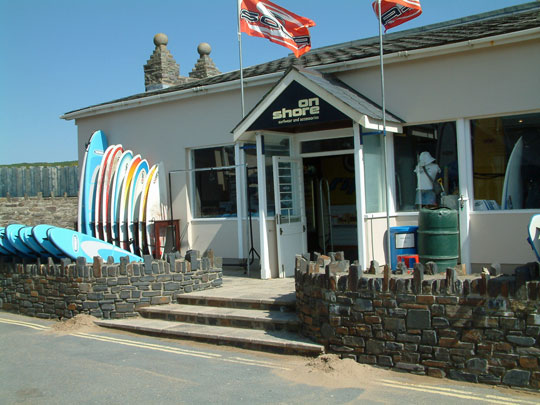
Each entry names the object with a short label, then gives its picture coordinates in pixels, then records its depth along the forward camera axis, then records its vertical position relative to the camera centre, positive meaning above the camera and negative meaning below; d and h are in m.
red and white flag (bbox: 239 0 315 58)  11.30 +3.82
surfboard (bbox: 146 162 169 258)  13.32 +0.39
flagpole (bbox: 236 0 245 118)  11.41 +3.51
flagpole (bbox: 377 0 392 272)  9.45 +0.79
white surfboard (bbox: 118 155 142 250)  13.32 +0.30
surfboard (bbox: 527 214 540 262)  5.82 -0.31
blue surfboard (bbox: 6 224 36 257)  10.77 -0.31
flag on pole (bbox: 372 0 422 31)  9.50 +3.34
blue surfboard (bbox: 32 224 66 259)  10.14 -0.28
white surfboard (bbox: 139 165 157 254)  13.32 +0.09
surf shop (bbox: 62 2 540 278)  9.35 +1.32
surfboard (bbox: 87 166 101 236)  13.71 +0.47
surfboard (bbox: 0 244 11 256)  11.33 -0.48
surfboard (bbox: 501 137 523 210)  9.38 +0.39
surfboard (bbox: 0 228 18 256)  11.06 -0.33
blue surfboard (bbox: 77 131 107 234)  13.77 +1.14
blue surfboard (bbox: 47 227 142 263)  10.07 -0.40
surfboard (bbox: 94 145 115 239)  13.59 +0.55
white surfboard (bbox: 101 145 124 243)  13.45 +0.69
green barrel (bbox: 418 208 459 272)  8.73 -0.43
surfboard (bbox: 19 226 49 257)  10.42 -0.29
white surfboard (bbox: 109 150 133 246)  13.40 +0.55
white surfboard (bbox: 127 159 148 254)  13.36 +0.37
